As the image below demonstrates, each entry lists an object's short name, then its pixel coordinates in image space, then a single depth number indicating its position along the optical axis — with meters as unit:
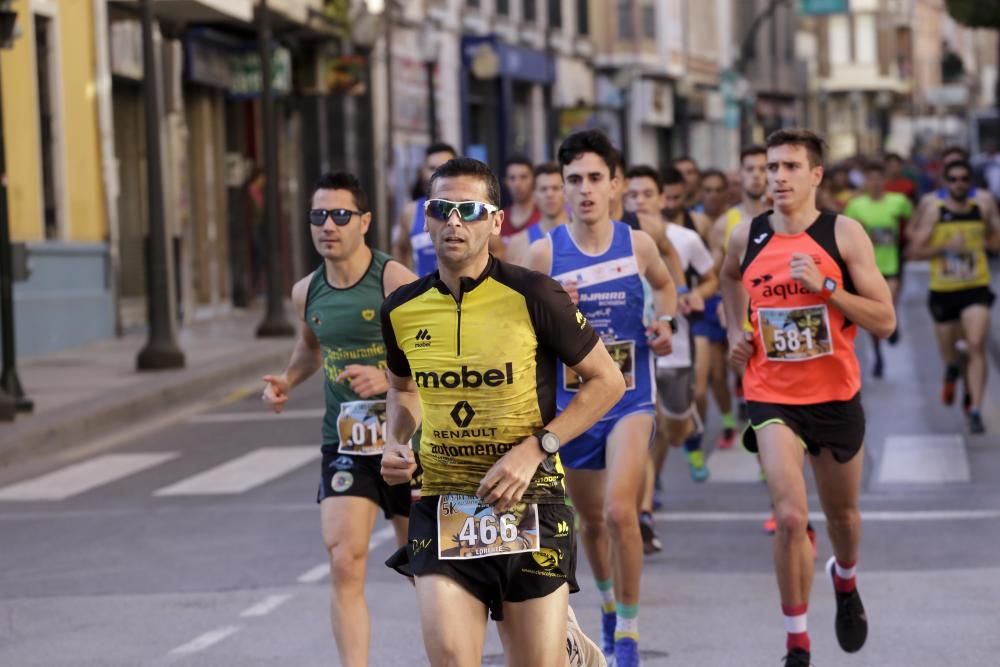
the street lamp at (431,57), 34.94
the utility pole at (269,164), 25.78
